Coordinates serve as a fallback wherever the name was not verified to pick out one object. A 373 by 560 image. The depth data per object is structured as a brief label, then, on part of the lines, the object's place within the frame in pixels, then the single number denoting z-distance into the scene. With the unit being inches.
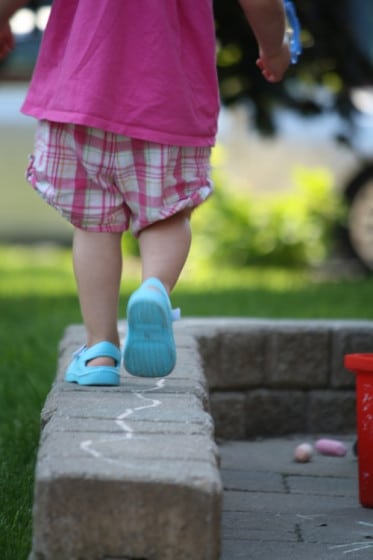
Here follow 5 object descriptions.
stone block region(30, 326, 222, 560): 145.8
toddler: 207.3
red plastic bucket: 222.5
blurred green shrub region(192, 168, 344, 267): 664.3
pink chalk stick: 274.5
